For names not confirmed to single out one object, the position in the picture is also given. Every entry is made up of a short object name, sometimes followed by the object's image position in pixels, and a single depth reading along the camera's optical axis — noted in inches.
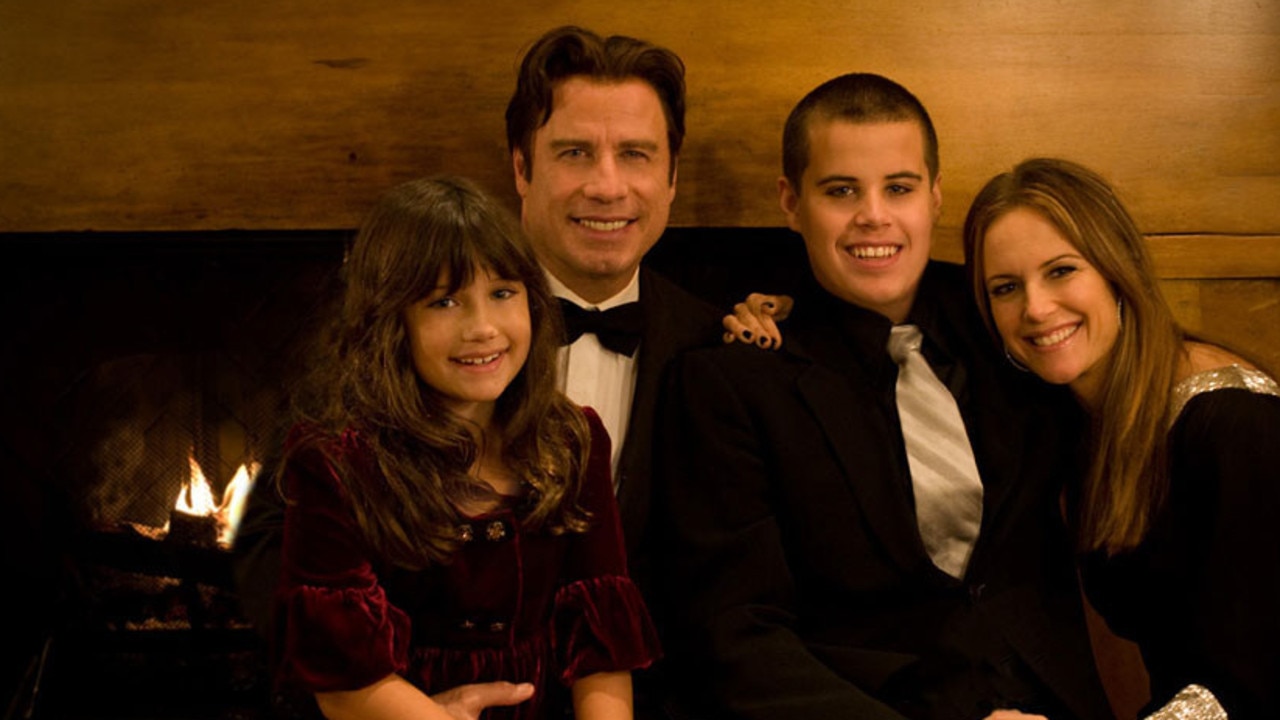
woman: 61.9
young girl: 56.6
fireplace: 92.2
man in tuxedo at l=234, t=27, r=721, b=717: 77.1
